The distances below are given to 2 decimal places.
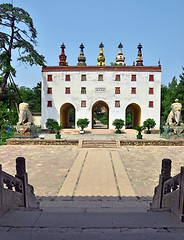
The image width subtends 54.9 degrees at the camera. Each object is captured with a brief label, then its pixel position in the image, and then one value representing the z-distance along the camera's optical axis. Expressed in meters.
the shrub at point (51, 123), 24.59
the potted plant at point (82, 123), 23.02
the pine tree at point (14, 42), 21.73
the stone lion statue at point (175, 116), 18.77
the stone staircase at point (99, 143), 15.98
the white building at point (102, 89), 26.53
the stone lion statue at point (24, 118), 18.02
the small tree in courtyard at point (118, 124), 23.31
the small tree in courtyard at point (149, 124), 23.22
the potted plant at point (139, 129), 17.73
